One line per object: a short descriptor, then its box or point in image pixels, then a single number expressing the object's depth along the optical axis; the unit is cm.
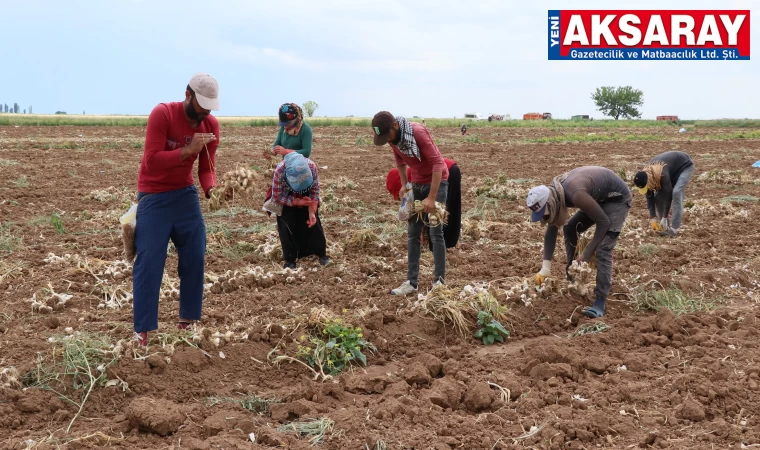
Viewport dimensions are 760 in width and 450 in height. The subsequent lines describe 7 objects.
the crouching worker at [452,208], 588
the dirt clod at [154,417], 361
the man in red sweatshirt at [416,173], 539
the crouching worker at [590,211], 511
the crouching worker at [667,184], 845
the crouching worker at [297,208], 651
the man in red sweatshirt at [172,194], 425
